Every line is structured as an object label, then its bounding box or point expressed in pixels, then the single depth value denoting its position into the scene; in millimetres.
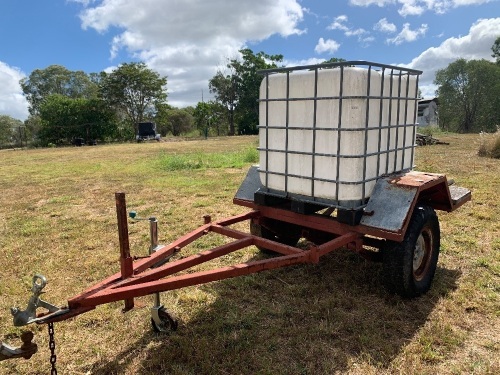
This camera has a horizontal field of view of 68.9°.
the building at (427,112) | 41981
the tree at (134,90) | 33781
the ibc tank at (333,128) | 2904
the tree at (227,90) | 41156
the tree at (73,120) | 30500
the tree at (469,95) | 43625
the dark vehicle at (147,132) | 29625
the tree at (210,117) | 39438
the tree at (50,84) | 48875
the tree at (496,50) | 44831
